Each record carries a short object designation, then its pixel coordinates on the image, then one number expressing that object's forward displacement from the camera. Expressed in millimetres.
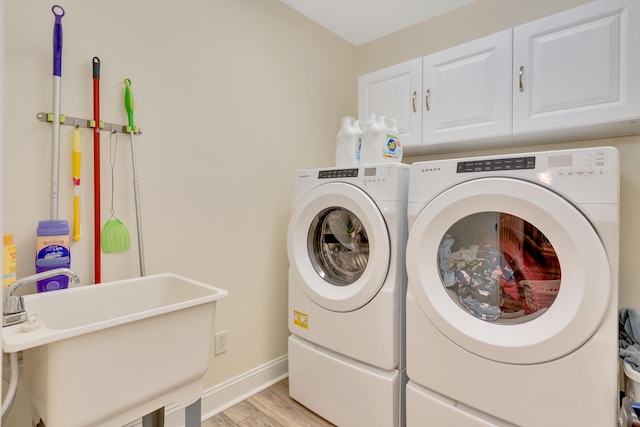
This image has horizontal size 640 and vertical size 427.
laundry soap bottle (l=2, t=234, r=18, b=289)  968
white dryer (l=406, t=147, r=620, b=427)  994
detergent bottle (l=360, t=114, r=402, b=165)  1634
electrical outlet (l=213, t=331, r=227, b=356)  1684
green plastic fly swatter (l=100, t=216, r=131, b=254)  1304
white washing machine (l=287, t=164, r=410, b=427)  1397
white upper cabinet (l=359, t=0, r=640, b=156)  1326
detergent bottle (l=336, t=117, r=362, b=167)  1728
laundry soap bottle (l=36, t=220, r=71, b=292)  1104
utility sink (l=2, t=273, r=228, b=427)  807
